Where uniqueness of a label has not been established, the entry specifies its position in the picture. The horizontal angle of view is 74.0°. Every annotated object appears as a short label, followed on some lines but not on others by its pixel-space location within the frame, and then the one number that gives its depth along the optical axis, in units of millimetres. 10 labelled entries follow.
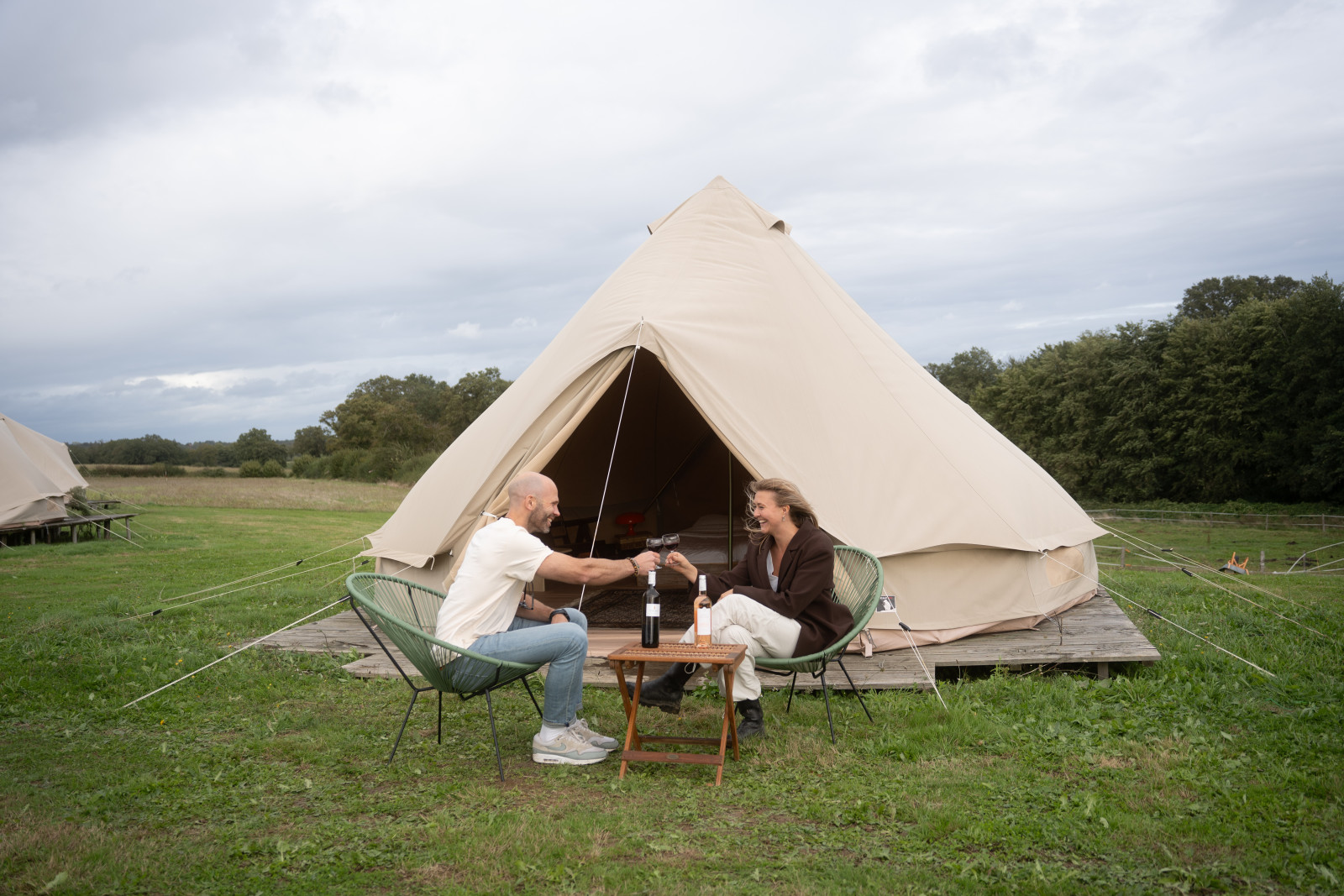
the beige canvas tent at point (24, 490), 13938
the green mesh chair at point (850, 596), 3848
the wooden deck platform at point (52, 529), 13859
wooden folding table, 3420
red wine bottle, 3605
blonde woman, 3902
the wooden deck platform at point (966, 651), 4812
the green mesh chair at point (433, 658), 3377
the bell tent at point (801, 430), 5398
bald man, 3580
